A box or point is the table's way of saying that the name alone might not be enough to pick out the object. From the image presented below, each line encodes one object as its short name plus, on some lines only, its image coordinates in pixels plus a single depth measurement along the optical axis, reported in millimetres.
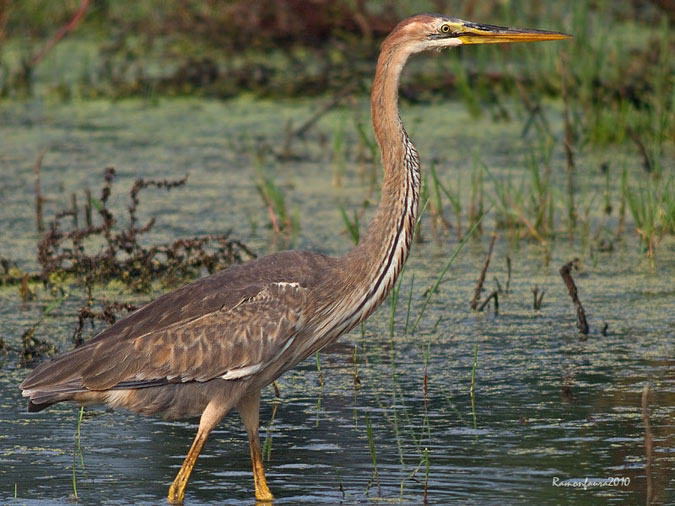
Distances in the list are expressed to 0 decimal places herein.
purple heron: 9922
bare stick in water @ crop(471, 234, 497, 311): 13680
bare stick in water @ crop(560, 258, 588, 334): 12953
